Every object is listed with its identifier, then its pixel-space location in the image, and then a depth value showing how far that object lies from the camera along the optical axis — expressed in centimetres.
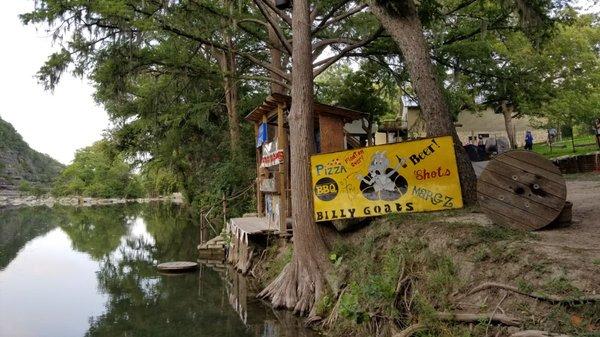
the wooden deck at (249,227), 1297
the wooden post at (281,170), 1172
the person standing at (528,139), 2156
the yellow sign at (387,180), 816
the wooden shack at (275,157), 1180
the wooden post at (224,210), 1859
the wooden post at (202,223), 1892
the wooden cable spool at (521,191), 605
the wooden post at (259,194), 1540
